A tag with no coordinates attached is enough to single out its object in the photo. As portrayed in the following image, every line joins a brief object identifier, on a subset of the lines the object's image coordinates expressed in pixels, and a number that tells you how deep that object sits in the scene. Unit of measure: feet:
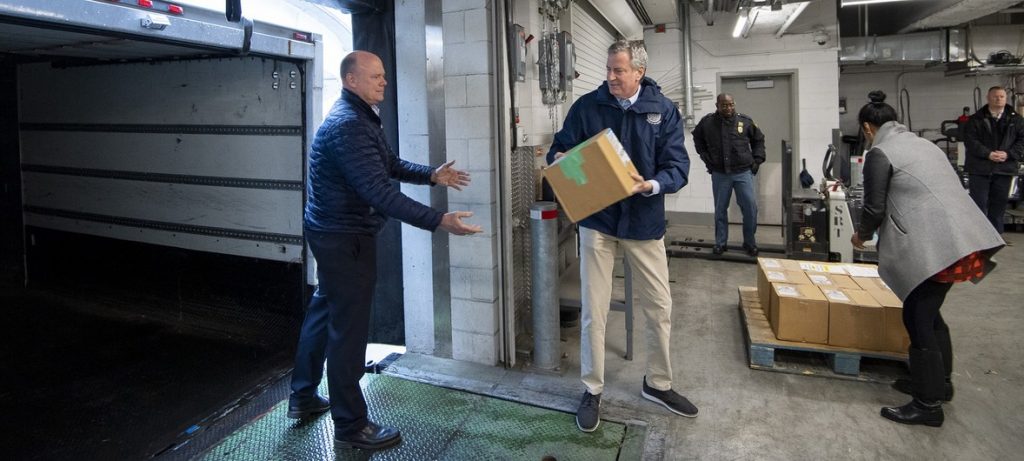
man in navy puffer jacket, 8.42
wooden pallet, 11.14
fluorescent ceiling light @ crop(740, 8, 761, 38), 21.81
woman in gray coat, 8.83
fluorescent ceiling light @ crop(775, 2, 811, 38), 21.66
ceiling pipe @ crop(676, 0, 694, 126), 27.99
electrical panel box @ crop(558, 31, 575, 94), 14.43
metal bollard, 11.62
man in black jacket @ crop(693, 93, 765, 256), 20.79
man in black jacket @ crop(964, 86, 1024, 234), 19.75
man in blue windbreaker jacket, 9.46
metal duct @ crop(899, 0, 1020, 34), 21.89
